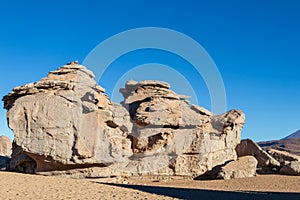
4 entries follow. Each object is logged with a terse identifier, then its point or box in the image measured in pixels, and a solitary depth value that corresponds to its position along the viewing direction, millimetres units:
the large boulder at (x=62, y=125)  20734
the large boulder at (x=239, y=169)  22047
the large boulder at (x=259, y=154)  26297
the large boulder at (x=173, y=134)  23891
